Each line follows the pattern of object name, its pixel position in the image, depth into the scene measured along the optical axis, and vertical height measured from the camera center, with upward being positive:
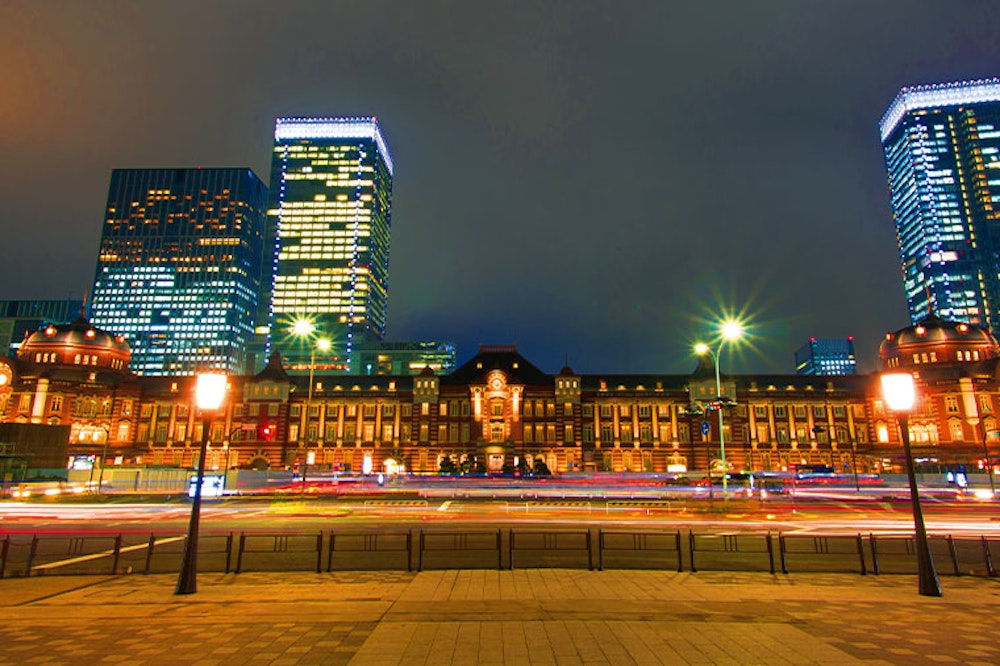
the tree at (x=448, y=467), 70.86 -2.79
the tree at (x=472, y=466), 70.12 -2.68
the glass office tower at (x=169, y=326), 195.88 +41.98
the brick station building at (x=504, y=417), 76.19 +3.97
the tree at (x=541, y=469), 67.12 -2.89
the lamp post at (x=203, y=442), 11.91 +0.06
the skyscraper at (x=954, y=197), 175.25 +83.39
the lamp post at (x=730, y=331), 32.55 +7.06
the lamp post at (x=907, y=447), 11.92 +0.01
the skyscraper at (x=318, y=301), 197.25 +51.65
